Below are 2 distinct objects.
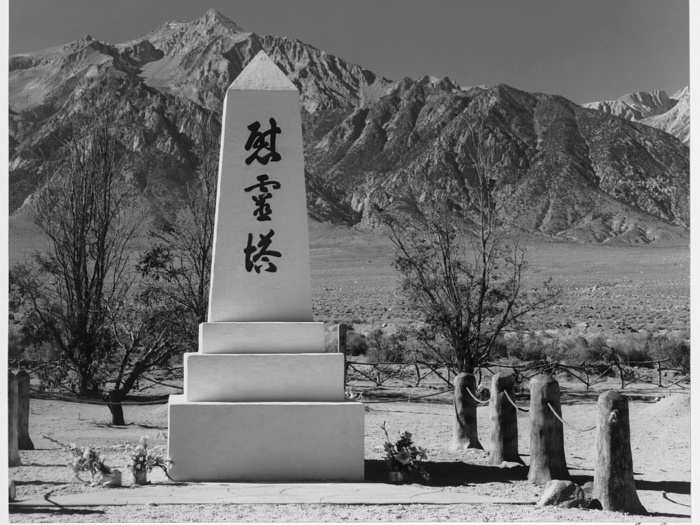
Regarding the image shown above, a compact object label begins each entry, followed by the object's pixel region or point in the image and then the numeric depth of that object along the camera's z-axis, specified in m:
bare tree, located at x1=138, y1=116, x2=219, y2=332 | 19.06
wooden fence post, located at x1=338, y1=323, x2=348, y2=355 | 16.69
